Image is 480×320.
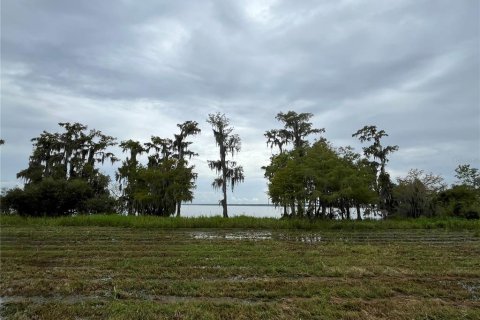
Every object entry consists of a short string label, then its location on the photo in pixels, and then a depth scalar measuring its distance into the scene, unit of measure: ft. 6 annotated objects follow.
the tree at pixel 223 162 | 110.22
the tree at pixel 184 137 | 119.44
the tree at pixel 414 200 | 116.16
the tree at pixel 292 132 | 115.34
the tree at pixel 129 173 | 116.17
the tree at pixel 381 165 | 119.65
